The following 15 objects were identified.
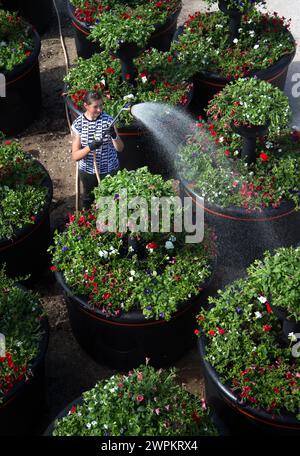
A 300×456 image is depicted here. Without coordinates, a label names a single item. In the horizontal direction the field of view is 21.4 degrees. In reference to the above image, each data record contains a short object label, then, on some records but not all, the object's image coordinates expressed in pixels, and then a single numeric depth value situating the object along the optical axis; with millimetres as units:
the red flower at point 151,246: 7020
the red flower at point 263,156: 8094
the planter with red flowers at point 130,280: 6844
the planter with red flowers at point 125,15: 10016
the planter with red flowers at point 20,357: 6449
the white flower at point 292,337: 6336
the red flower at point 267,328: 6508
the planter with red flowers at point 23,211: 7785
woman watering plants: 7613
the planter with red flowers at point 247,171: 7836
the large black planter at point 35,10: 11875
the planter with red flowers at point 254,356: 5996
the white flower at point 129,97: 8883
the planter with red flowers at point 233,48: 9484
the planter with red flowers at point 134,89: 8969
